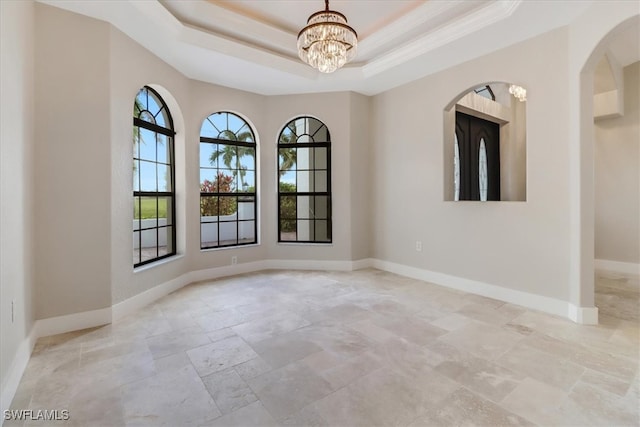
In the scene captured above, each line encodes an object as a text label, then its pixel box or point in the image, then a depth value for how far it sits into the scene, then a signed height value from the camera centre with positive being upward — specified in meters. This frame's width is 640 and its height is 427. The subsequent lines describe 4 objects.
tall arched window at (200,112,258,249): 4.68 +0.54
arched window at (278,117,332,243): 5.16 +0.54
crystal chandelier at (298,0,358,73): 2.76 +1.66
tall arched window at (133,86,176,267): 3.65 +0.47
